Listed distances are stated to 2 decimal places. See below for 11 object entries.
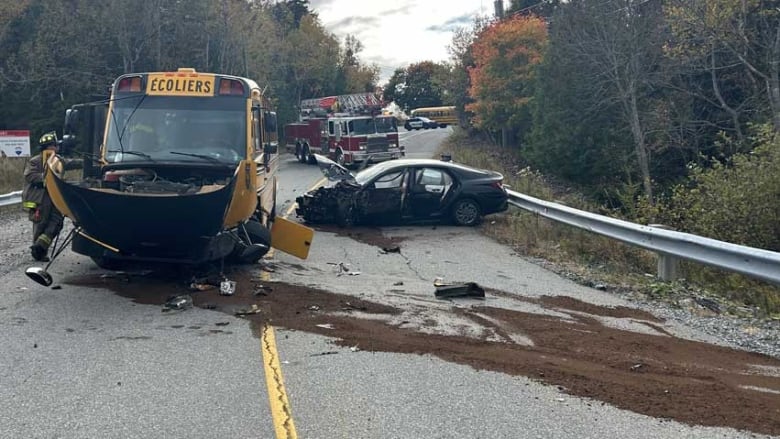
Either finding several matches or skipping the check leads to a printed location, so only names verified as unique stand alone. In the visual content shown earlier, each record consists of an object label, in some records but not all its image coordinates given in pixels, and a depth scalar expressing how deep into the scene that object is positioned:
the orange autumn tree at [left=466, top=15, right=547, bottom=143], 33.16
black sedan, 14.56
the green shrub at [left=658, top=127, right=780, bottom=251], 11.12
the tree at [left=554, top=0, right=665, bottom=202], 24.30
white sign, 22.62
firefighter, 9.13
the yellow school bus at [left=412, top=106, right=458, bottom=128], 86.50
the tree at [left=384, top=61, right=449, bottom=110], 105.31
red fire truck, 32.19
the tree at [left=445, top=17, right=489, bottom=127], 42.63
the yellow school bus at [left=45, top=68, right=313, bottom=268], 7.61
